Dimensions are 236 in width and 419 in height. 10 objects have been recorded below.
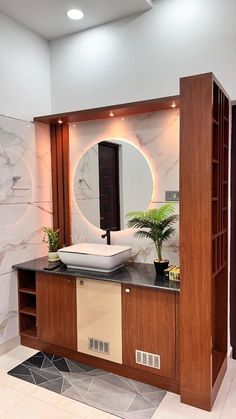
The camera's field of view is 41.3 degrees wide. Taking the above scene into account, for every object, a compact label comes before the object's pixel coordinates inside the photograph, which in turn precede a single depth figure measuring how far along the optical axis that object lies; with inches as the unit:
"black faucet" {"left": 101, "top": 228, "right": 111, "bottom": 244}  122.5
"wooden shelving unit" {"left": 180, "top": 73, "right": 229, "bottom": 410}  79.6
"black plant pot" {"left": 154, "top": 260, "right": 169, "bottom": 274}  103.0
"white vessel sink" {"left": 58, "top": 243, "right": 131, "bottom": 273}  103.7
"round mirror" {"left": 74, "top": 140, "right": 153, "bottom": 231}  119.0
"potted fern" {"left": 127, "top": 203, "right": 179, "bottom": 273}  104.0
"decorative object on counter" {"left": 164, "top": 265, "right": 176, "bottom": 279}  98.6
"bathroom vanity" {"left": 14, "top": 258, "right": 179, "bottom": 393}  92.6
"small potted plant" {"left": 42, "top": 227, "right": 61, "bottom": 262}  123.3
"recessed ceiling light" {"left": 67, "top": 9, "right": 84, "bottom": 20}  115.1
